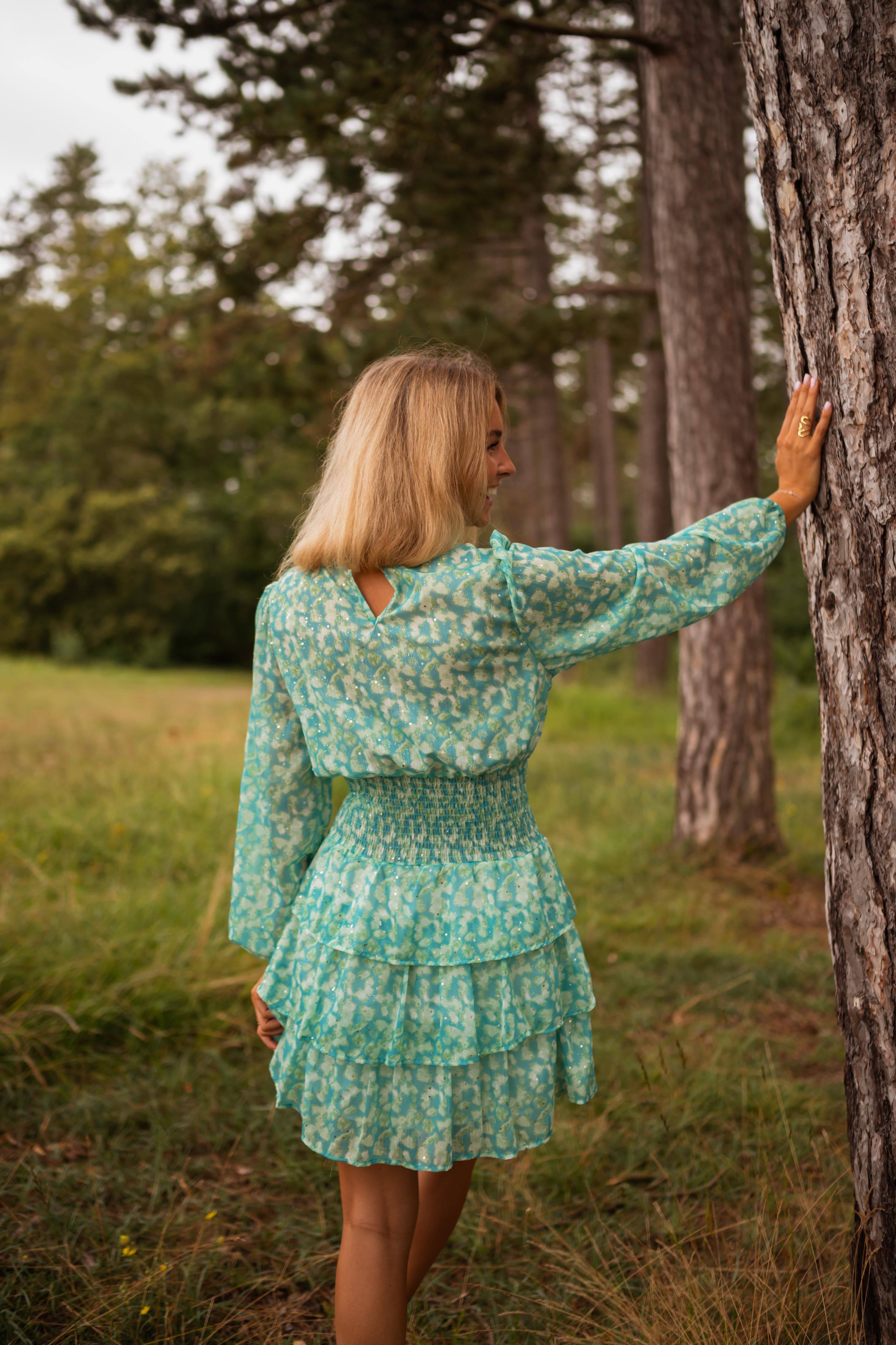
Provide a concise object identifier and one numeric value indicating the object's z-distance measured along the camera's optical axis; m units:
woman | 1.77
